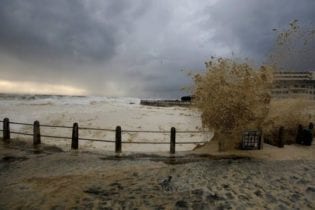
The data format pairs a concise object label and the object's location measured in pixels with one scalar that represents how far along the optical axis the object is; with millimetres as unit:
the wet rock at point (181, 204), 3797
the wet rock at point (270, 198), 4055
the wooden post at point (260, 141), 7633
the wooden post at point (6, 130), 8456
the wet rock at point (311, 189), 4551
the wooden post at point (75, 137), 7541
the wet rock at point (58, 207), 3595
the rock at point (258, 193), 4245
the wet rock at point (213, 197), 4066
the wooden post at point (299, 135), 8964
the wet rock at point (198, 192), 4276
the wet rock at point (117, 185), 4462
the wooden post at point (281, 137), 8003
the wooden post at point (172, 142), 7373
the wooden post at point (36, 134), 7904
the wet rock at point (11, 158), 6265
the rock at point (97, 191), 4168
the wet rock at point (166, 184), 4507
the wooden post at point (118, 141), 7339
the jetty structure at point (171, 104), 46433
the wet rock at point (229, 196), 4120
